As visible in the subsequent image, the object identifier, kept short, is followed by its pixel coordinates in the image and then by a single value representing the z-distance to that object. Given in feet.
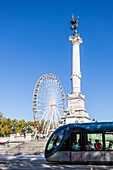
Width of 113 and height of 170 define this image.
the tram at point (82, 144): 34.32
